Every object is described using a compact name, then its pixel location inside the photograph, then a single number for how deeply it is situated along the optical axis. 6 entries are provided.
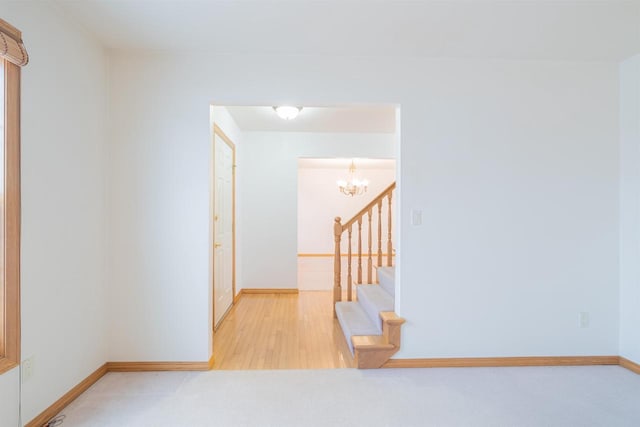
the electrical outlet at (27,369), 1.69
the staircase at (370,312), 2.46
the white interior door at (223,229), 3.37
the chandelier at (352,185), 7.32
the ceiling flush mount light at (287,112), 3.56
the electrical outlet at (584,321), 2.57
